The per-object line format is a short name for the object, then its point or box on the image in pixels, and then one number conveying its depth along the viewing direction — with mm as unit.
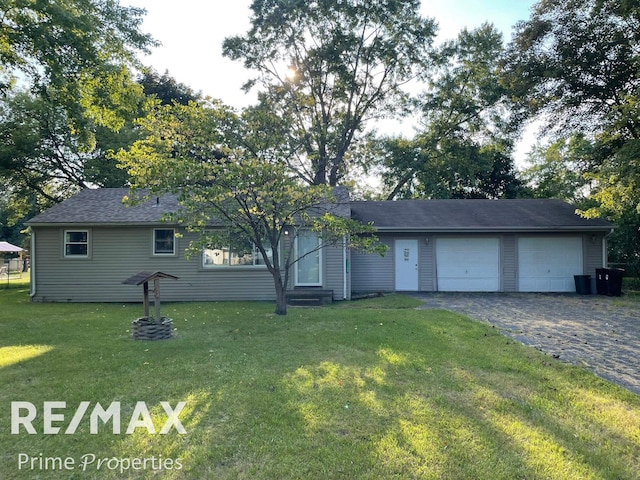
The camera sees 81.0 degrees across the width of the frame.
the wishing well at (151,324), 6402
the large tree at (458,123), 20703
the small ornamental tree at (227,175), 6848
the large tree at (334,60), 19281
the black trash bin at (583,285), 12847
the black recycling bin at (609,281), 12250
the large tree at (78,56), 8375
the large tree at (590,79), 11445
